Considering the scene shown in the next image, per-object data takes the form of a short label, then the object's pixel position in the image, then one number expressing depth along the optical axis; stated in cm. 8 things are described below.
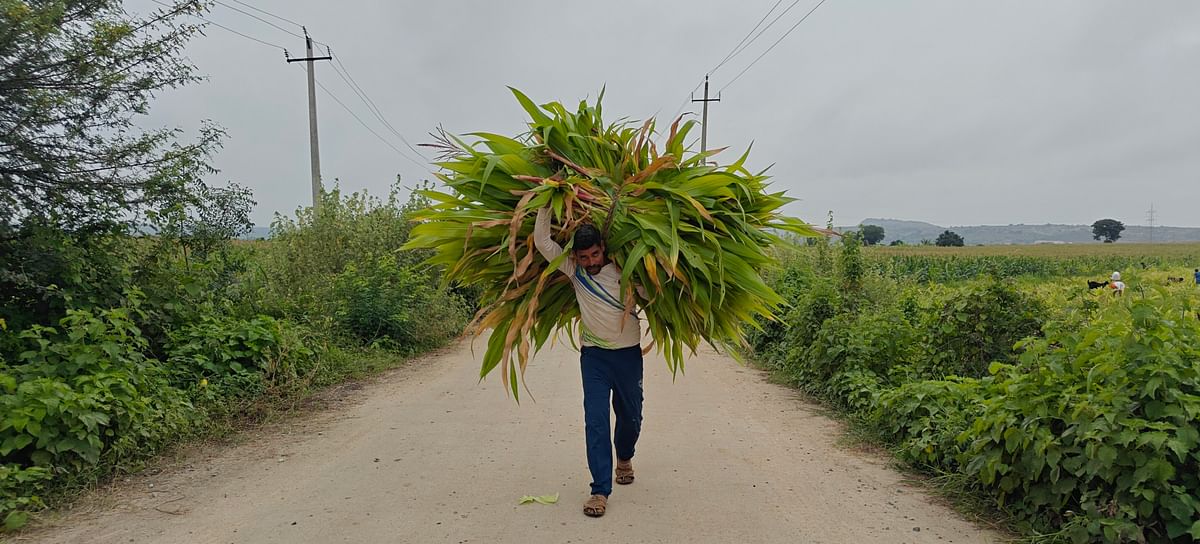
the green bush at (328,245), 1184
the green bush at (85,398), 473
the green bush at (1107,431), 346
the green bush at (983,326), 624
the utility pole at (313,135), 1720
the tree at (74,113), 591
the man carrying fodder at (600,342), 448
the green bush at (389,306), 1135
